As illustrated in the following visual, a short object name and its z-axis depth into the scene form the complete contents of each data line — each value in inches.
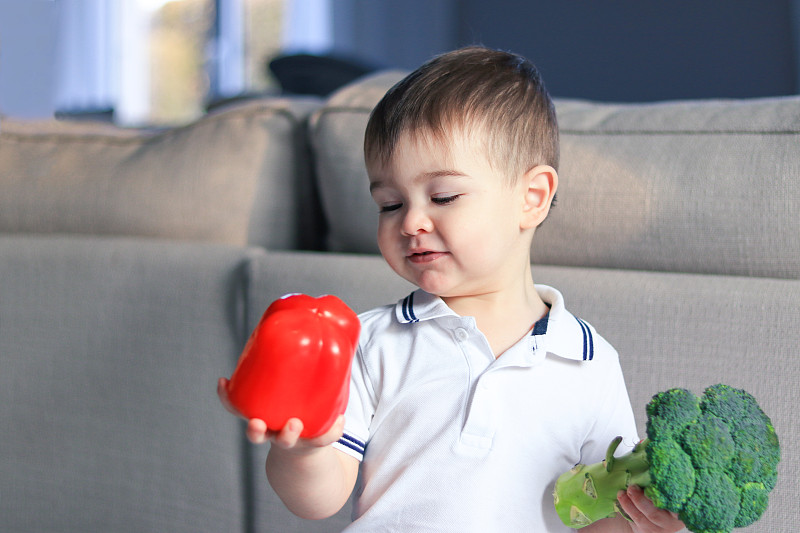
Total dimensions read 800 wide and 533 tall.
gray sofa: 34.6
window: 199.0
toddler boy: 29.1
